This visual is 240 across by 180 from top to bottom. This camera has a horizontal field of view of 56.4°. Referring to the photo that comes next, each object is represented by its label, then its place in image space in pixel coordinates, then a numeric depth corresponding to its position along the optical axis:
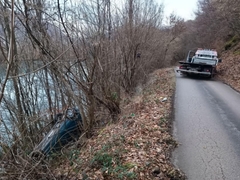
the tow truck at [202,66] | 17.03
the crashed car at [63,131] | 6.94
